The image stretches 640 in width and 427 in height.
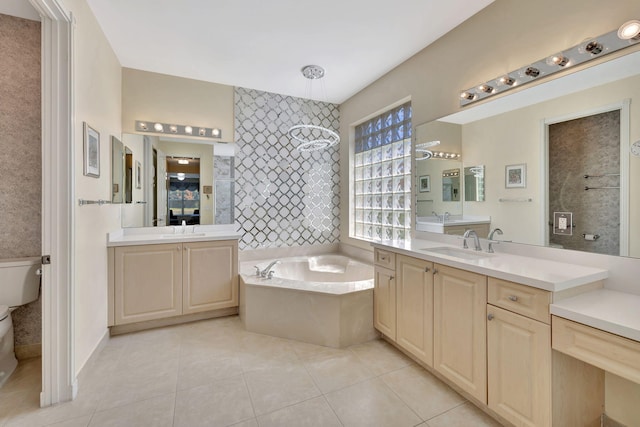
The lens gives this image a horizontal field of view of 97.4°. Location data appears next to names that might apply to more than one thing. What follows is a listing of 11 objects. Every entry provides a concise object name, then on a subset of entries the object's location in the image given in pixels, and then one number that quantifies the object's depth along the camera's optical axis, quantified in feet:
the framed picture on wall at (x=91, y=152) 6.71
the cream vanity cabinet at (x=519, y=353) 4.45
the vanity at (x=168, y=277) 8.90
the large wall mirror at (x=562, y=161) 4.92
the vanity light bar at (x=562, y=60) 4.83
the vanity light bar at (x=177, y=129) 10.53
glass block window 10.60
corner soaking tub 8.23
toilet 6.65
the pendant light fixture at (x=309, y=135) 12.52
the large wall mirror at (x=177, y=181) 10.43
